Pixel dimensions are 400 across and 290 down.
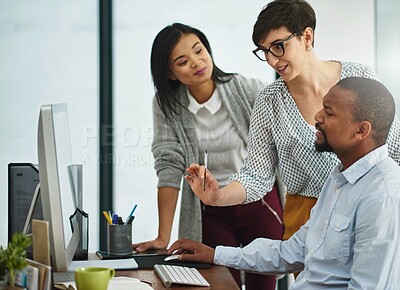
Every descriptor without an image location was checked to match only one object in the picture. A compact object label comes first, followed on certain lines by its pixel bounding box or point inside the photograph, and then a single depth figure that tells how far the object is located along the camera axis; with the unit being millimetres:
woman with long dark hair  3853
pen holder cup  3341
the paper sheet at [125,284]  2756
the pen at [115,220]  3373
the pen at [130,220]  3371
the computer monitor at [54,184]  2619
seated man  2689
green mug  2396
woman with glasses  3384
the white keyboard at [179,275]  2883
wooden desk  2885
